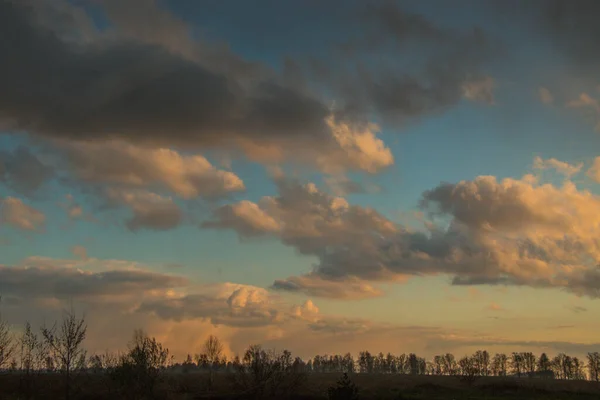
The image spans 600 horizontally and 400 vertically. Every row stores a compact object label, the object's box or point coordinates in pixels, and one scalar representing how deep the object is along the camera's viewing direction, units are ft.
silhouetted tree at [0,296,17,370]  195.93
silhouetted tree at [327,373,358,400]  188.55
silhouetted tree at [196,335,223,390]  446.60
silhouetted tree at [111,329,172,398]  230.68
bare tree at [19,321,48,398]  315.78
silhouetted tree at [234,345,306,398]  279.28
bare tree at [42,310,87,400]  213.46
